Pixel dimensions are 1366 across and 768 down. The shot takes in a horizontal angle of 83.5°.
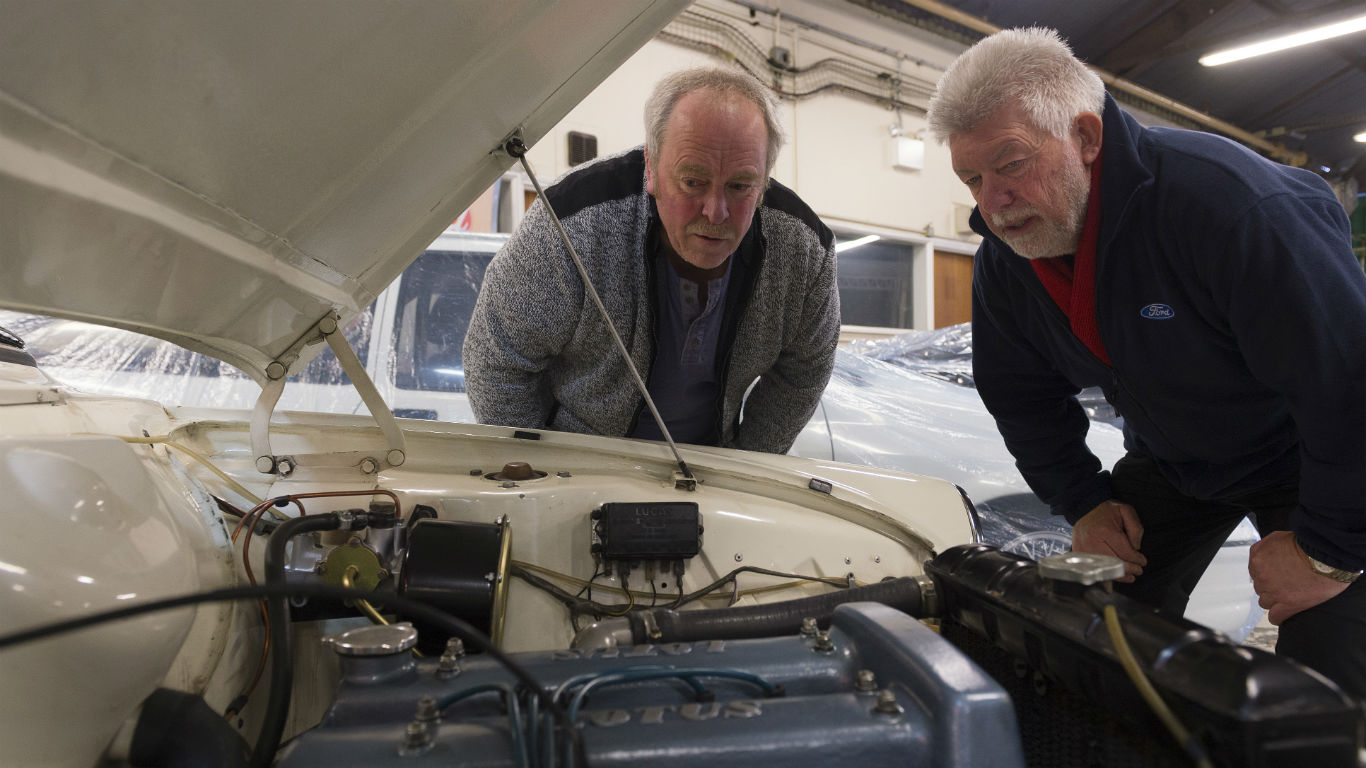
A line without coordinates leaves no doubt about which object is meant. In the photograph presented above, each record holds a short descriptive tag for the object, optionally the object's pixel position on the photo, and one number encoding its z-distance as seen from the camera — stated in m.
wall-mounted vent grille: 4.59
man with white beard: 1.16
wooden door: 6.29
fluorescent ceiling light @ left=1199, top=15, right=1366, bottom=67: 5.73
